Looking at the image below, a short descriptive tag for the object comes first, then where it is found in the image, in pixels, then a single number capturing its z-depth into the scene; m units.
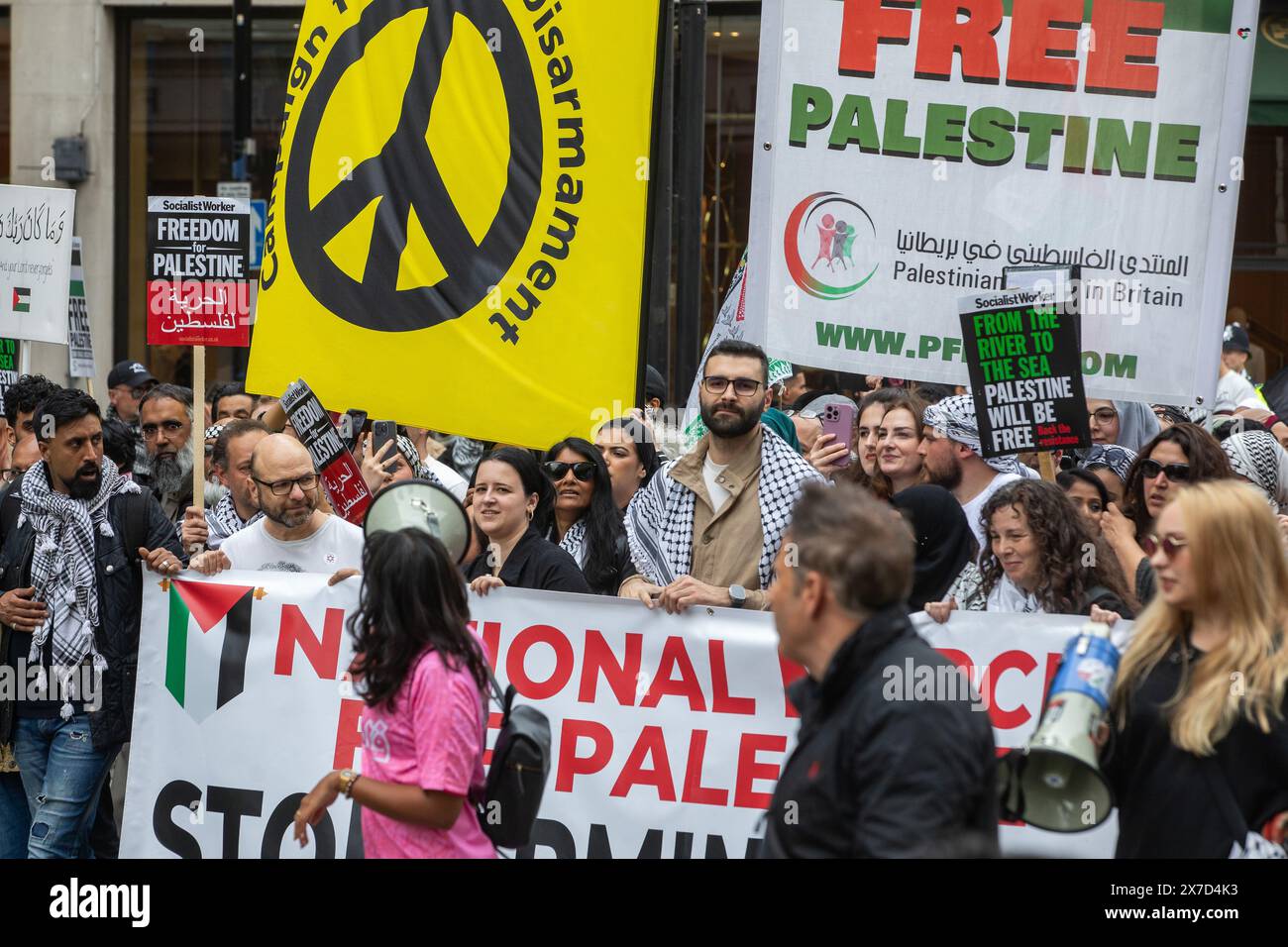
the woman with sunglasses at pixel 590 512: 6.35
